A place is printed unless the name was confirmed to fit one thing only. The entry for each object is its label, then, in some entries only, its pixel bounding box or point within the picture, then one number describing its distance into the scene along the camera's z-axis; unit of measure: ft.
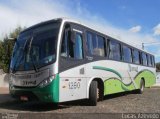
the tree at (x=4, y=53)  58.25
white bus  15.99
